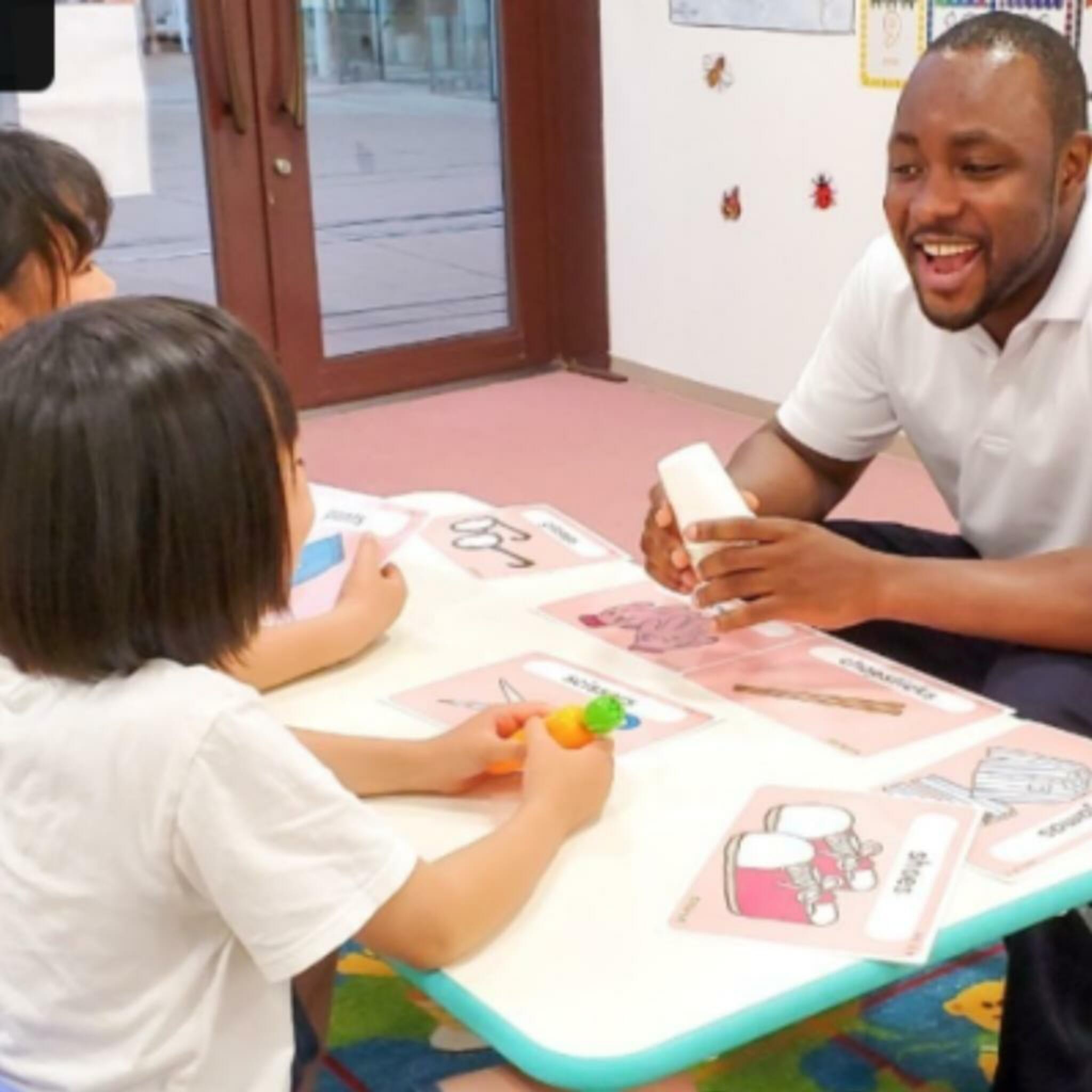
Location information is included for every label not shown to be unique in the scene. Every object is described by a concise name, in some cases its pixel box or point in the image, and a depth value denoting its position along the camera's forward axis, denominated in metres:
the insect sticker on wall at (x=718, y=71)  4.11
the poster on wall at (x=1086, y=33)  3.21
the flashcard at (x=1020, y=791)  1.09
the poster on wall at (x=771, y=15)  3.76
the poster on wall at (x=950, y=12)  3.43
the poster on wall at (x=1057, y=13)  3.24
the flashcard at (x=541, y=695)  1.30
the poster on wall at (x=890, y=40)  3.55
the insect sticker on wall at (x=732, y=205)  4.19
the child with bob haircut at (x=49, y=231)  1.76
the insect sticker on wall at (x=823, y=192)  3.89
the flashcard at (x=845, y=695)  1.28
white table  0.93
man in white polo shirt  1.46
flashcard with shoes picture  1.00
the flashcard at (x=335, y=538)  1.57
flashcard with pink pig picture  1.45
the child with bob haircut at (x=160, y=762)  0.95
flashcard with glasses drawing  1.67
